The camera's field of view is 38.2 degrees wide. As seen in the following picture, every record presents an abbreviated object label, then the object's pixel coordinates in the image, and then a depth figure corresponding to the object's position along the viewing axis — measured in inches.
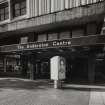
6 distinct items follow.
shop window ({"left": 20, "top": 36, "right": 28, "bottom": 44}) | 783.0
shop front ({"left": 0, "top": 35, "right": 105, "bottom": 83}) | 534.8
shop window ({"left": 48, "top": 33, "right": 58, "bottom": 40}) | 695.1
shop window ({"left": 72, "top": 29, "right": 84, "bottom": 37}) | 638.8
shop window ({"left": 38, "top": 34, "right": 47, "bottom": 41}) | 723.7
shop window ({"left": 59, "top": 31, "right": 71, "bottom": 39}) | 665.7
